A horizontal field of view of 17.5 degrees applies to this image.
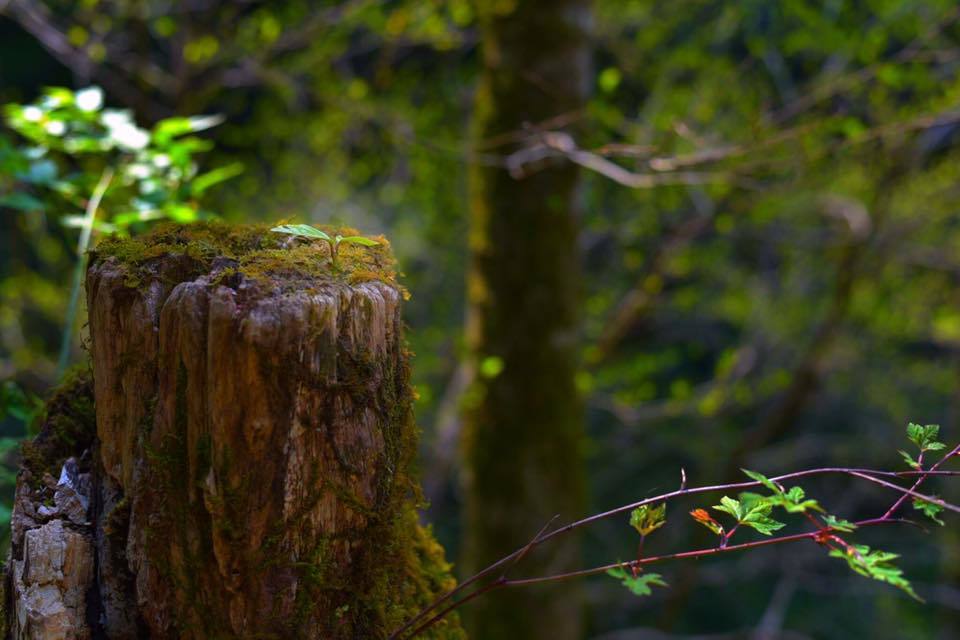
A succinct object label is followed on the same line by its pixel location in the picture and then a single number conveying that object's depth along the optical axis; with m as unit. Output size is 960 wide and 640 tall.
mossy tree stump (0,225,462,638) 1.88
